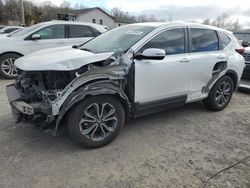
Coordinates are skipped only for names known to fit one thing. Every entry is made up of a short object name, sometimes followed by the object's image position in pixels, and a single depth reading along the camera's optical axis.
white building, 39.56
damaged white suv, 2.33
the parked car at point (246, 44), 4.93
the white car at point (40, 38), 5.36
